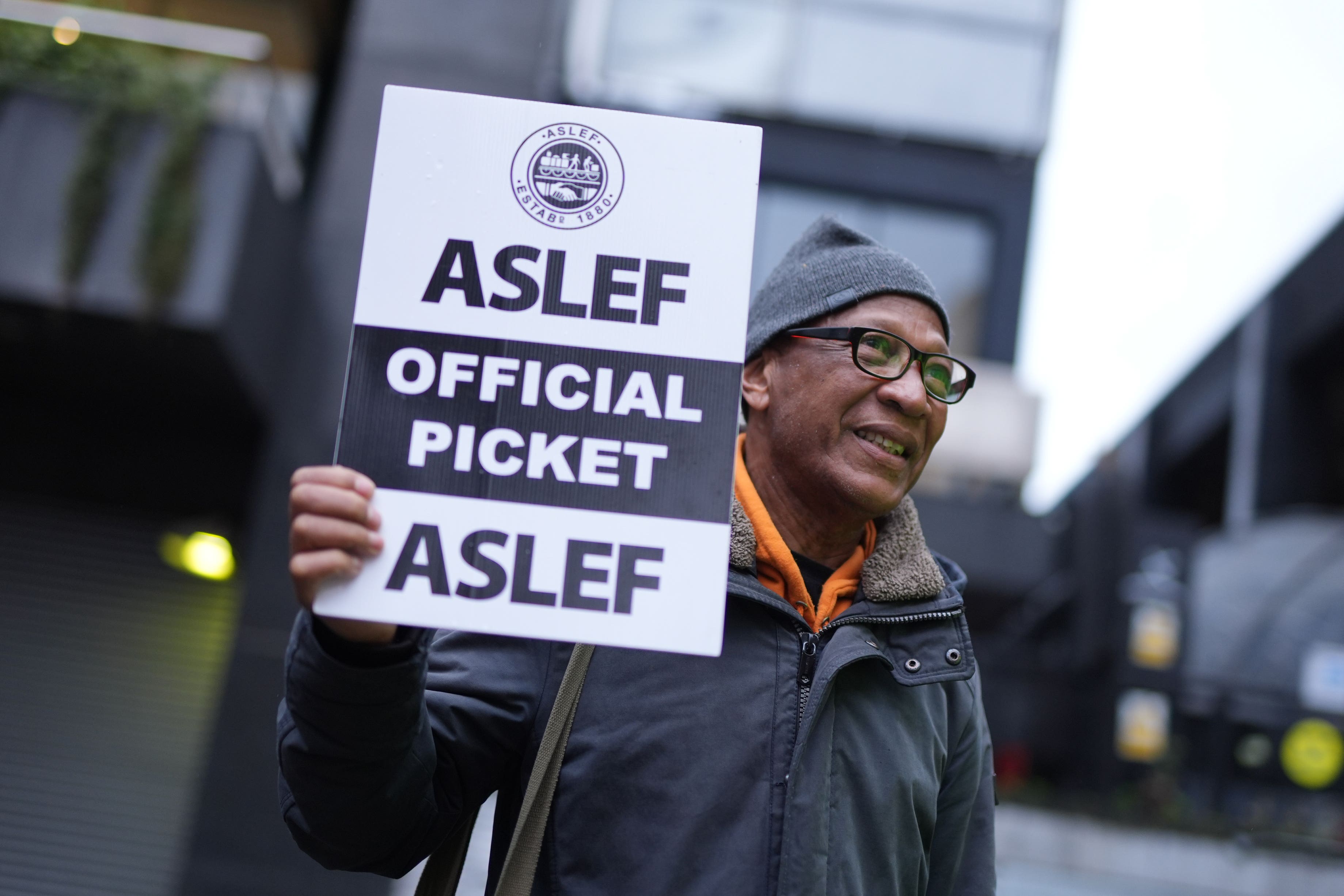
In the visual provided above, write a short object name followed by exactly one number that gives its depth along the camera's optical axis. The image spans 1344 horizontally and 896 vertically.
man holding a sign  1.65
